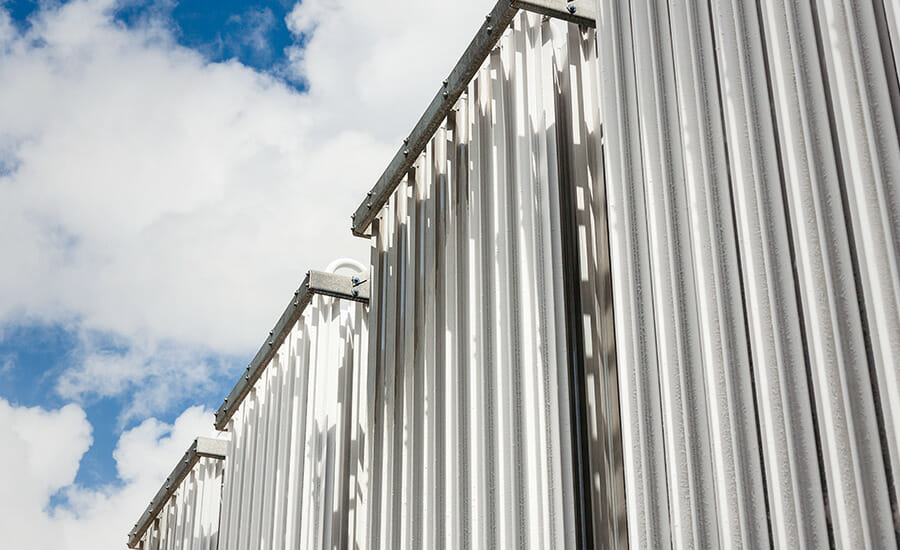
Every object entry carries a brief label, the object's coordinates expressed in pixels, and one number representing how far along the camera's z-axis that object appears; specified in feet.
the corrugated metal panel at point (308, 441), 25.36
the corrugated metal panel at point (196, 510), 37.01
